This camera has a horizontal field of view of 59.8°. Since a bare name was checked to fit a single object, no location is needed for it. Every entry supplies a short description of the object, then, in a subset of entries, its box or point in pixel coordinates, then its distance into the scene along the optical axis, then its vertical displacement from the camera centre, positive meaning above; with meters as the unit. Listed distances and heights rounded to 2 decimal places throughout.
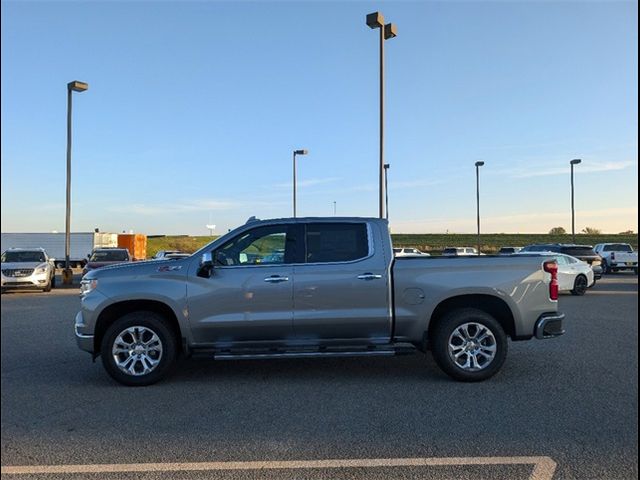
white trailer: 44.59 +0.51
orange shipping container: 46.56 +0.52
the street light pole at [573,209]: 40.50 +2.85
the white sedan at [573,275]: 17.58 -0.89
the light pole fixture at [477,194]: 41.81 +4.13
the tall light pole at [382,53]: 16.64 +6.06
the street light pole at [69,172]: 19.52 +2.89
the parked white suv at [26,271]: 19.20 -0.79
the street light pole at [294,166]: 31.23 +4.68
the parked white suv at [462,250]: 30.24 -0.16
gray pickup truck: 6.39 -0.70
